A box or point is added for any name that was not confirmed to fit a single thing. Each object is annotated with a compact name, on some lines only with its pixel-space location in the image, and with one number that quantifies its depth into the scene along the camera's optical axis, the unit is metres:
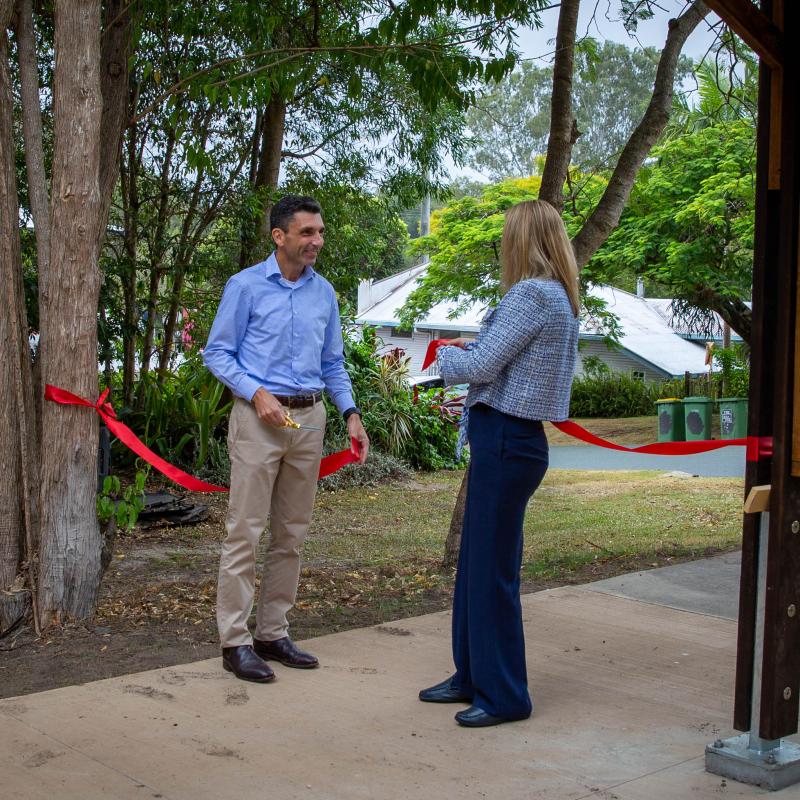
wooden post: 3.61
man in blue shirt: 4.71
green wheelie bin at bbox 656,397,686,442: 23.95
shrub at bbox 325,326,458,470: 15.89
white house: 36.91
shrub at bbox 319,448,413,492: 13.73
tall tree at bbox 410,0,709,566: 7.60
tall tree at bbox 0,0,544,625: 5.42
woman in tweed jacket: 4.18
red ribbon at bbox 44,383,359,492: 5.39
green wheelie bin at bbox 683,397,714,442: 23.22
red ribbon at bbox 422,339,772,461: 3.74
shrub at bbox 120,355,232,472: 12.97
